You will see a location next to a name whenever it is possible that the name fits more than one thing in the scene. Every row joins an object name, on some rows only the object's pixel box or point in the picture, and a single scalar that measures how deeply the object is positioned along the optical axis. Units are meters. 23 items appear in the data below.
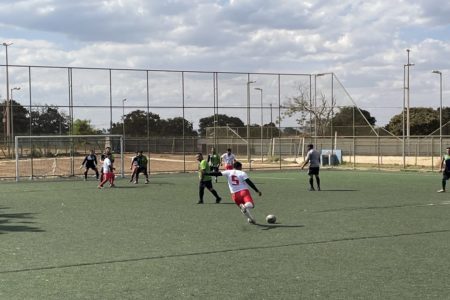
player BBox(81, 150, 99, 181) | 26.47
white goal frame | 28.92
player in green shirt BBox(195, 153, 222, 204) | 16.50
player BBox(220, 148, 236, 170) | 24.44
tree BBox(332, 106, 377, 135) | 45.58
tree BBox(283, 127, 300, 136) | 44.59
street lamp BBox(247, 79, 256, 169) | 39.23
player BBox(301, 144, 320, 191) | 20.66
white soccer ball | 11.97
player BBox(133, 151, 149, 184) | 25.49
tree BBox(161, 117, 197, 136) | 39.32
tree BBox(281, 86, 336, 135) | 42.12
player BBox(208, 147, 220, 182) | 25.00
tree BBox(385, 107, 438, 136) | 76.81
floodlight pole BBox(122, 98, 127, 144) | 36.39
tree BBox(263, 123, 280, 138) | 43.72
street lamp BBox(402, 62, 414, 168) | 54.56
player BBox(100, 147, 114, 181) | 23.09
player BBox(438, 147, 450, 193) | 19.09
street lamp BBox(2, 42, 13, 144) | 32.42
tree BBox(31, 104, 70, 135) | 34.06
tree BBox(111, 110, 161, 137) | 36.78
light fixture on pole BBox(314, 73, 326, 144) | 40.97
